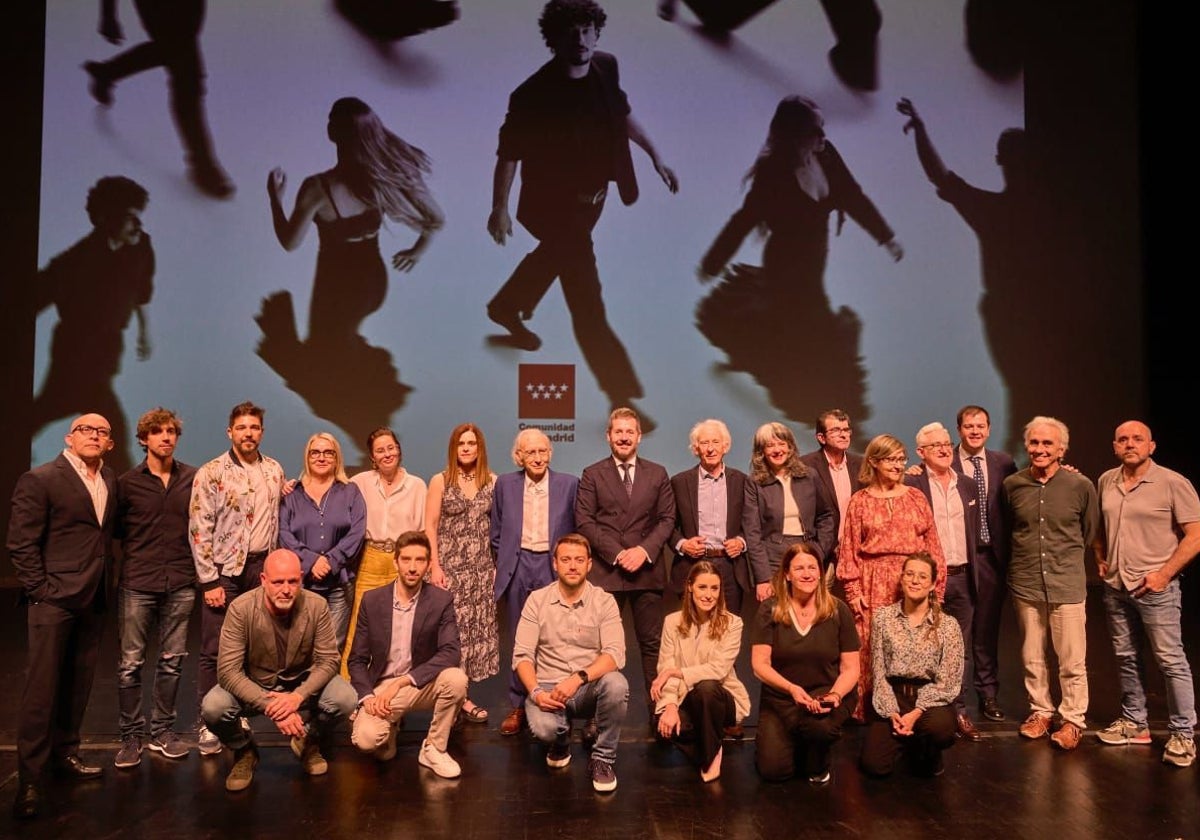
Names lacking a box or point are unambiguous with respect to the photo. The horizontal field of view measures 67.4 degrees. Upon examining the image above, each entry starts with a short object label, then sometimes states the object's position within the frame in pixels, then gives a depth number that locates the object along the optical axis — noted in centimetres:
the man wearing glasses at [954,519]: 389
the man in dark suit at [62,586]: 304
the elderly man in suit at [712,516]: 391
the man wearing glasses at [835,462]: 404
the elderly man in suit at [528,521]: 395
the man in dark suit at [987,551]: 398
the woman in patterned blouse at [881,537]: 365
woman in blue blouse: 379
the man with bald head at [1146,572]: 350
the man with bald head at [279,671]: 321
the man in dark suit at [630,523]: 390
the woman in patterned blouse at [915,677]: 329
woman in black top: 327
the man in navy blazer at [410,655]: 340
